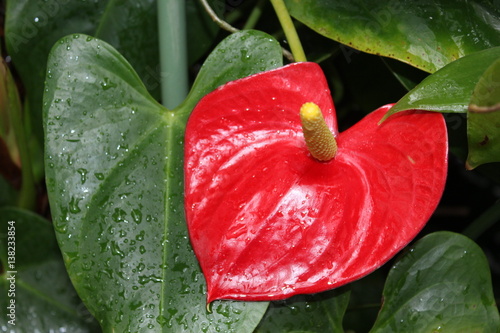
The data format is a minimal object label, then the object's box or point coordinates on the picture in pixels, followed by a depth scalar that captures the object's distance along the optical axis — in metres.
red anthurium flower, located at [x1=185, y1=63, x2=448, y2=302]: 0.73
